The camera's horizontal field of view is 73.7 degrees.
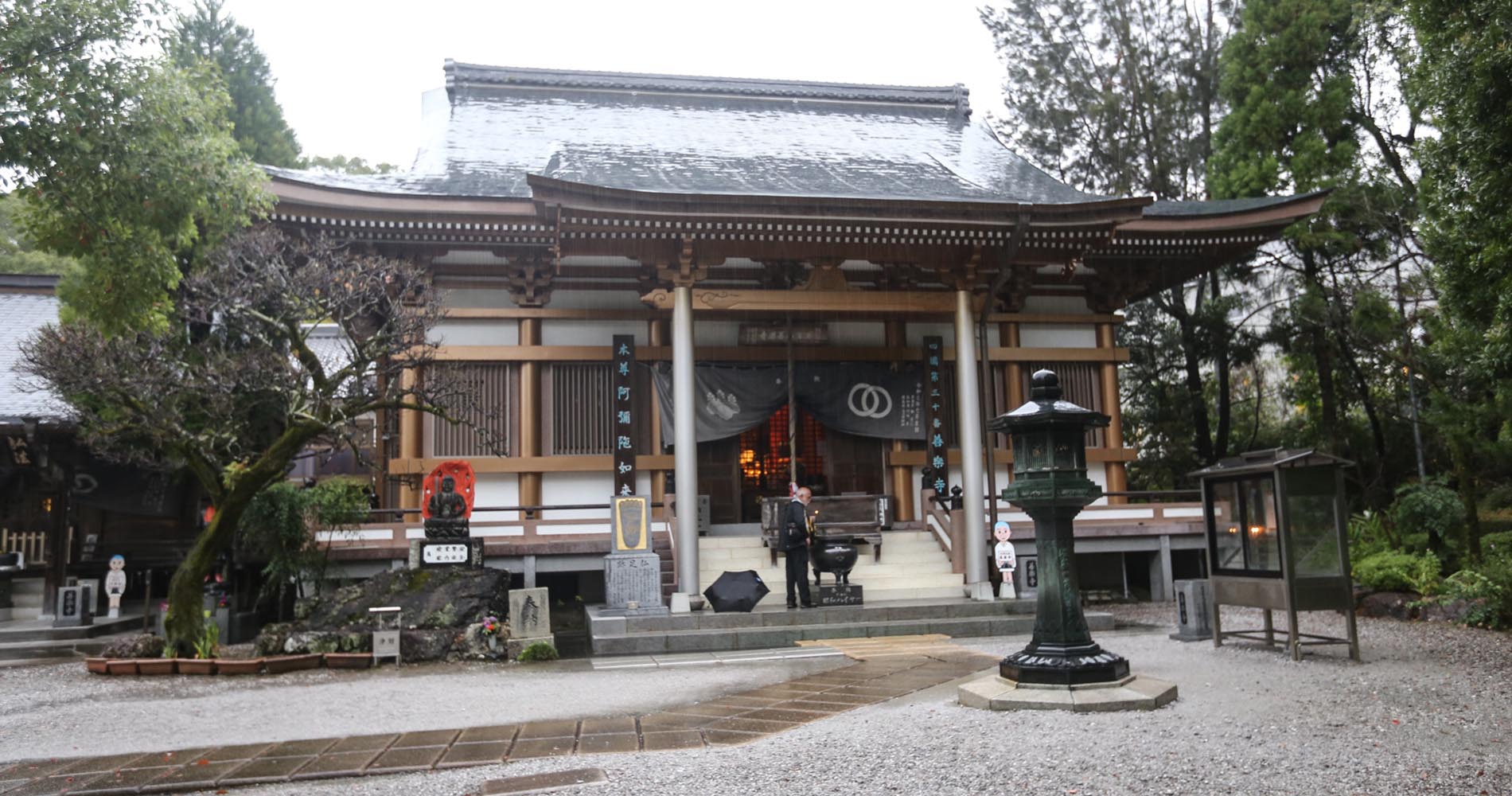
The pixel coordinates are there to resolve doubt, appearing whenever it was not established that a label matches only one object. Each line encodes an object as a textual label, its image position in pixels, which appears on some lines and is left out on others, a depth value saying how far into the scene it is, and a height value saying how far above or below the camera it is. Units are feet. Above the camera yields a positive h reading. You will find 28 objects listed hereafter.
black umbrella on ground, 37.04 -3.13
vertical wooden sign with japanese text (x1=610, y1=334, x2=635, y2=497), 45.47 +4.35
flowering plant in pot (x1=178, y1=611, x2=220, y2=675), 30.14 -4.10
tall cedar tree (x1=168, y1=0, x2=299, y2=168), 78.74 +34.77
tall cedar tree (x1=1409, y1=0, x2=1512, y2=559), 23.57 +7.82
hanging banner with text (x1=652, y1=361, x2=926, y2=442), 46.96 +5.08
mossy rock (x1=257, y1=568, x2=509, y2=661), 32.17 -3.00
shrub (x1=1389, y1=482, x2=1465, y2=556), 39.52 -0.97
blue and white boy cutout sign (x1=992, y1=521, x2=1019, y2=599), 39.55 -2.26
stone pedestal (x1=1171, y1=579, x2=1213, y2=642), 31.86 -3.73
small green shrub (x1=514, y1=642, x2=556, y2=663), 32.19 -4.46
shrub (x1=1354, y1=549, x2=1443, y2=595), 37.58 -3.26
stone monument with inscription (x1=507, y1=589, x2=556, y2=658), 32.73 -3.46
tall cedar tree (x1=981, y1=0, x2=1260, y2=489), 63.77 +24.52
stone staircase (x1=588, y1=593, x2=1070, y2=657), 33.83 -4.23
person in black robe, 36.55 -1.34
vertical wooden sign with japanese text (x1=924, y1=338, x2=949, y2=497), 48.24 +3.68
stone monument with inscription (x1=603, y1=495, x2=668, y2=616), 37.04 -2.20
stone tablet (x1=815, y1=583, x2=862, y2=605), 38.06 -3.40
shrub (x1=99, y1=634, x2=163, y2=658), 31.22 -3.80
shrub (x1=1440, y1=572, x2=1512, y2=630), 32.32 -3.63
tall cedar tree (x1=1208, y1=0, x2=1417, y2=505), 51.88 +17.06
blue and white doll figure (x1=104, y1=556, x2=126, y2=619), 40.75 -2.26
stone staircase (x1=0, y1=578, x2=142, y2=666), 36.91 -4.26
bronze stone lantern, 22.17 -0.12
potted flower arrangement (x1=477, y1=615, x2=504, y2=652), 32.55 -3.78
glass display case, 26.55 -1.30
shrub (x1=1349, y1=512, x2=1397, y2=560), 43.55 -2.08
